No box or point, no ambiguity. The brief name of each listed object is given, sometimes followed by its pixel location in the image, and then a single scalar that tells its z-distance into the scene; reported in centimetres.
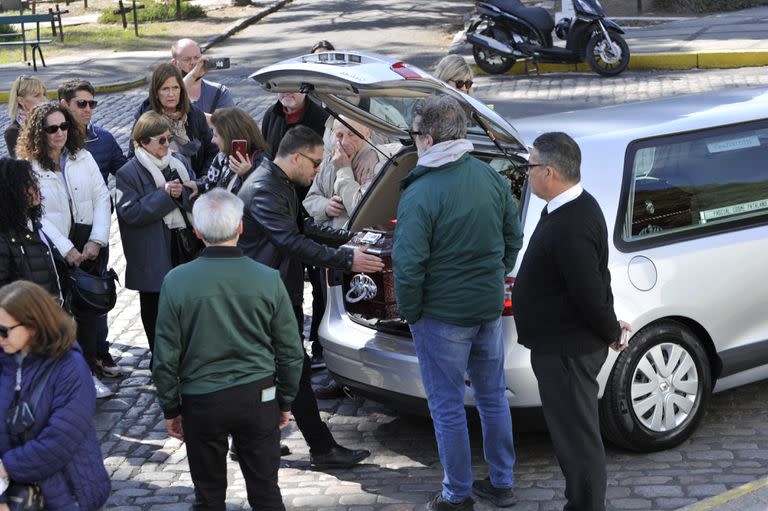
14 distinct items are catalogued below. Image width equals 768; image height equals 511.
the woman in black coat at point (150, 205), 1437
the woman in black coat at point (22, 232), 1200
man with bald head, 1758
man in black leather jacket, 1178
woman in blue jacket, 849
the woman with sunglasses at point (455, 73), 1590
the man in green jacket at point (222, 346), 937
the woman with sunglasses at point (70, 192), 1391
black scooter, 3309
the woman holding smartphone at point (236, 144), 1346
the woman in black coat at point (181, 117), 1582
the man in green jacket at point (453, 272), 1015
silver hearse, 1144
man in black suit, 924
